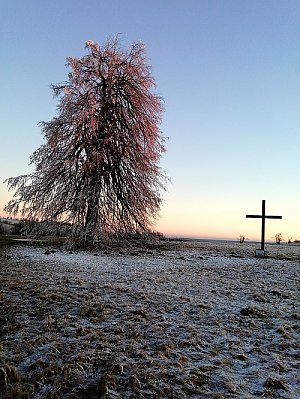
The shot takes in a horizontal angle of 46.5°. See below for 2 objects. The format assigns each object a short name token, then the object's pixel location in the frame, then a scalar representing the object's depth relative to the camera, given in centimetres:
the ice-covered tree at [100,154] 1945
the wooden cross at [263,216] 2084
